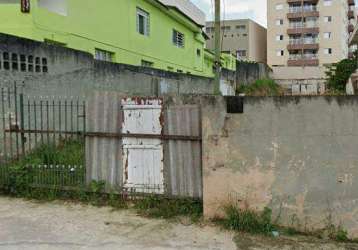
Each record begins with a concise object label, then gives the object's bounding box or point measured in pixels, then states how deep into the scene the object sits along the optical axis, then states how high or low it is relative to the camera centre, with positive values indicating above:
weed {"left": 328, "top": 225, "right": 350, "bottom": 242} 4.80 -1.49
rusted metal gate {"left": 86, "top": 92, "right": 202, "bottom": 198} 5.59 -0.49
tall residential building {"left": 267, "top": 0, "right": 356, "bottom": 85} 61.91 +12.10
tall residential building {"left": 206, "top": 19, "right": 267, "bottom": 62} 65.06 +11.69
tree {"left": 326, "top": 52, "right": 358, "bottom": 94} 29.59 +2.86
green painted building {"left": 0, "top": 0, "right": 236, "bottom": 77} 12.12 +3.44
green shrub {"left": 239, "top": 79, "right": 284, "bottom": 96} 26.52 +1.88
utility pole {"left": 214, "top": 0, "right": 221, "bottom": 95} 11.27 +2.03
